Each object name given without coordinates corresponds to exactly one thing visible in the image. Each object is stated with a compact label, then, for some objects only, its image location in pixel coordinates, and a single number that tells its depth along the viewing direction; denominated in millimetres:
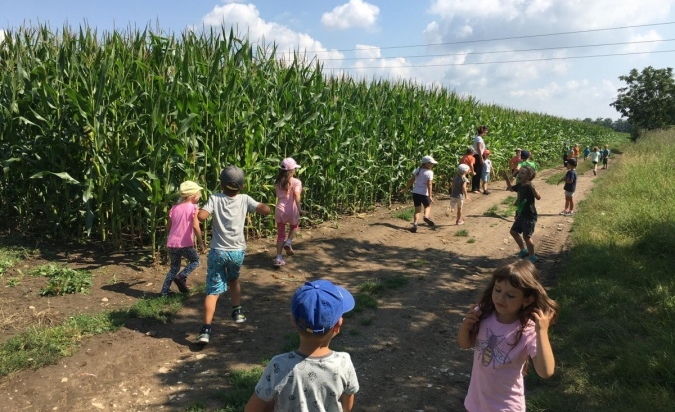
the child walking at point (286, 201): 7113
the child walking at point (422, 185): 10172
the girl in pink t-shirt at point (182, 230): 5617
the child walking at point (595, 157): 22736
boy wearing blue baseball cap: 2027
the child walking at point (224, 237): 4781
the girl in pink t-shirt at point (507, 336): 2406
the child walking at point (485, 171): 15117
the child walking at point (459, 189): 10672
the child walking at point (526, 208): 7676
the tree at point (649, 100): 57500
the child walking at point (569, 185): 11766
